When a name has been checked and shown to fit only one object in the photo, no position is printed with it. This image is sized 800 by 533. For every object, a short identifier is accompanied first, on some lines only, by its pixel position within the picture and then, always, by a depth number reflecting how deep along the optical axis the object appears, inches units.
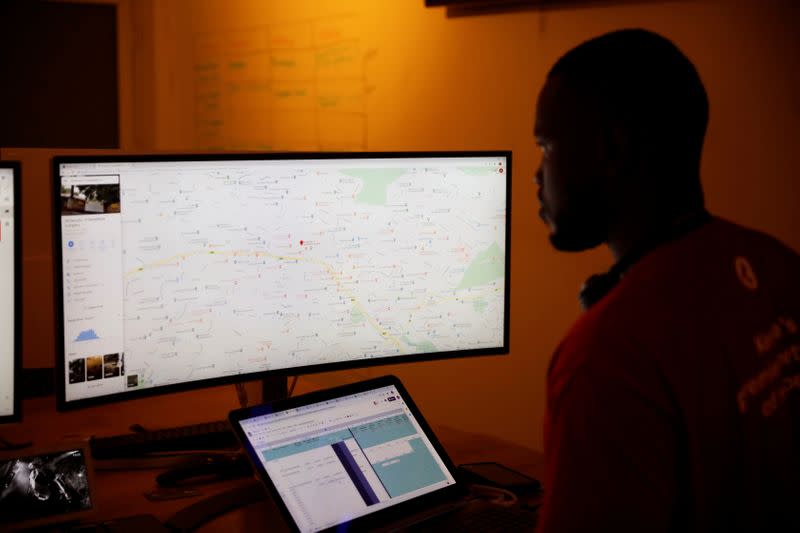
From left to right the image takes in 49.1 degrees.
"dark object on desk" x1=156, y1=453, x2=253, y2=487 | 55.8
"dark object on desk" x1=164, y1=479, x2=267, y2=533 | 49.9
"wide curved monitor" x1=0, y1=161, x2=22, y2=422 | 52.0
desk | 52.0
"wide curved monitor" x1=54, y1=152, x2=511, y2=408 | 51.5
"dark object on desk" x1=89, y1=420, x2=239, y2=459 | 59.4
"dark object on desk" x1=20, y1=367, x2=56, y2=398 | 70.6
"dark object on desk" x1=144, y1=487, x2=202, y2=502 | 53.6
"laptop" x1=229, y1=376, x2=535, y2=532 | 47.6
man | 30.3
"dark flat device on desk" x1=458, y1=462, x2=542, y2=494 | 56.4
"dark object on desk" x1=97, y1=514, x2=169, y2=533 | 47.8
